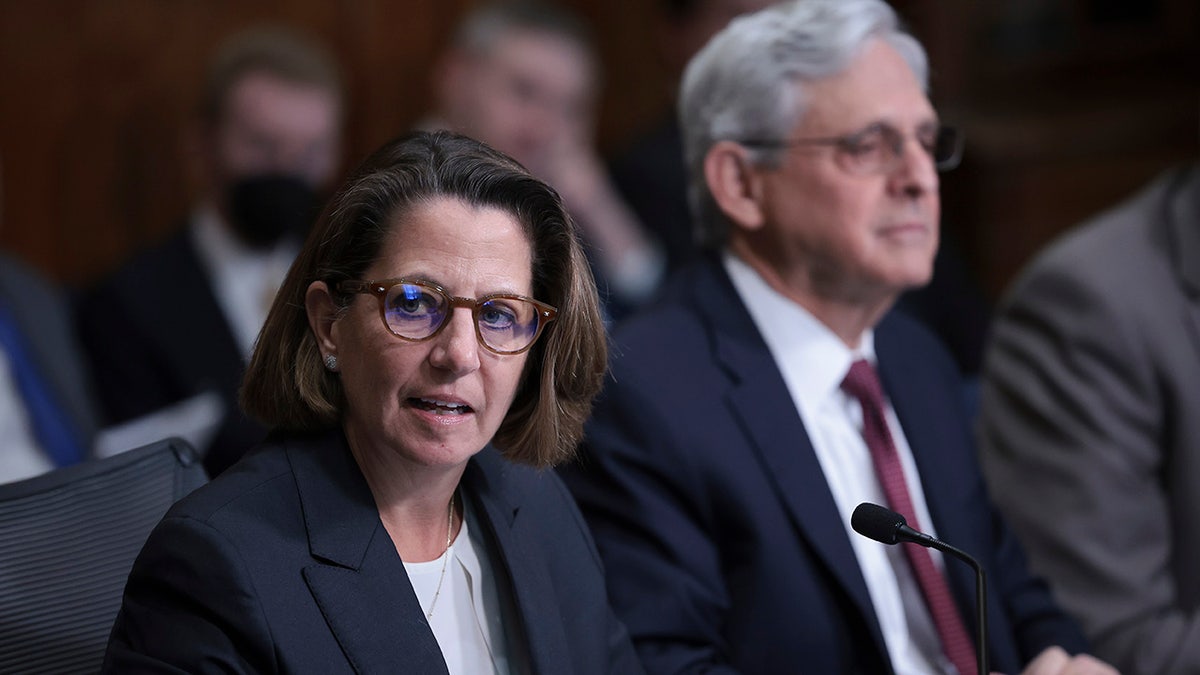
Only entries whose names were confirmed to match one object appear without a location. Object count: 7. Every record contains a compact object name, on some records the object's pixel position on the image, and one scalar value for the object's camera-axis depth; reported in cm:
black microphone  304
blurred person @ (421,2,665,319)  773
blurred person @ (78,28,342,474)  648
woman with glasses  253
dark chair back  288
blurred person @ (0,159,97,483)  529
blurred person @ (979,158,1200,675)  441
